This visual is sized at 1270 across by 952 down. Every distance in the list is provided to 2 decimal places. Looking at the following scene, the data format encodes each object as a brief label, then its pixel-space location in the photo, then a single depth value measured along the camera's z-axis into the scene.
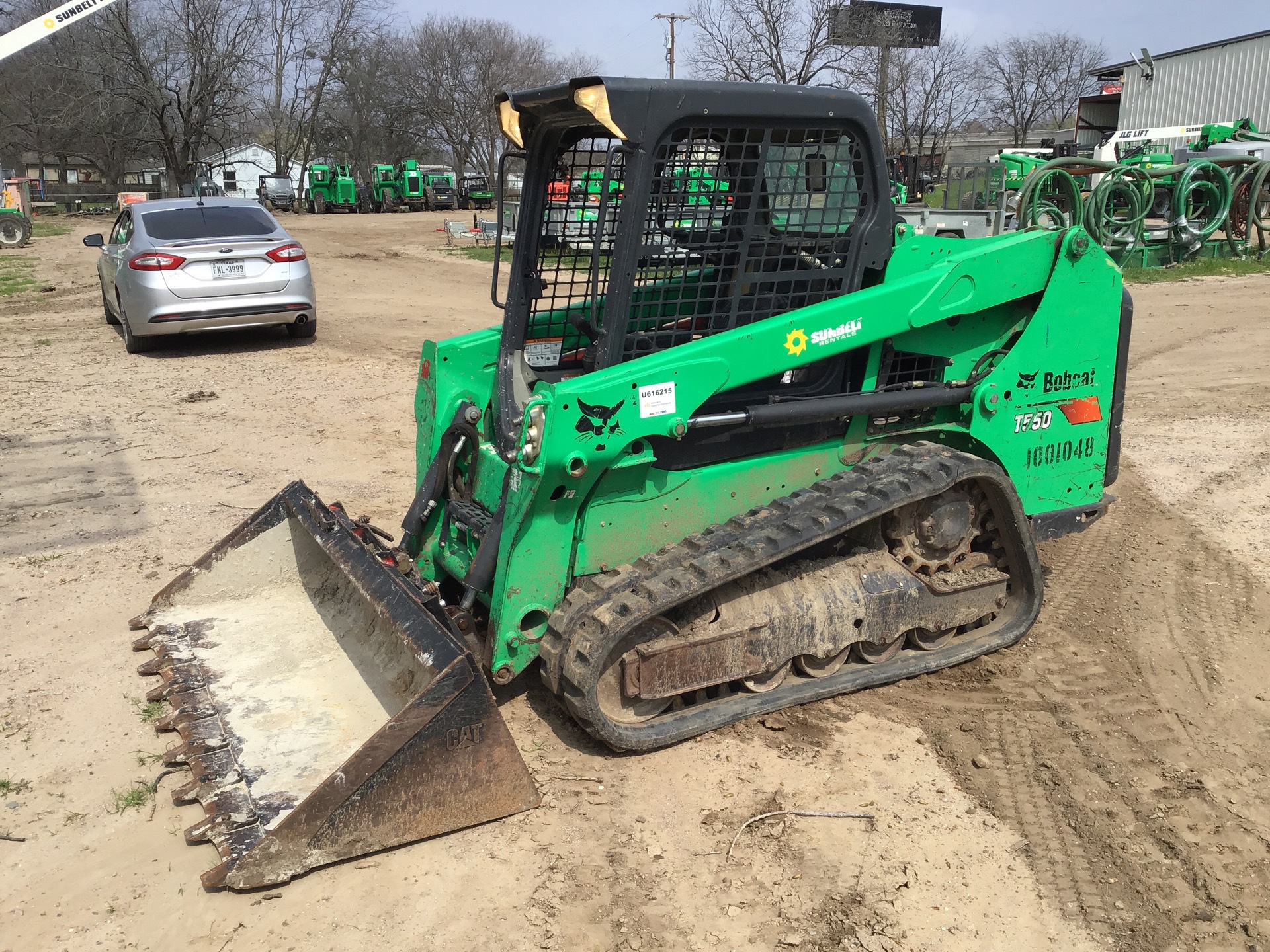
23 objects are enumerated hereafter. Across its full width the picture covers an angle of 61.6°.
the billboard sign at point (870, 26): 39.16
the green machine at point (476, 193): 44.84
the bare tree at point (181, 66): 41.31
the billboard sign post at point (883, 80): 37.45
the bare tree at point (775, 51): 38.66
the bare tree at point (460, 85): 58.47
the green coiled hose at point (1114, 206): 16.47
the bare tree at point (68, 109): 42.12
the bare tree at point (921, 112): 47.22
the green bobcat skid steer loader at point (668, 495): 3.42
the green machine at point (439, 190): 43.28
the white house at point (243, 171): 58.59
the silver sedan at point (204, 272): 10.22
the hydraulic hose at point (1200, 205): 16.88
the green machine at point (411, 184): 42.97
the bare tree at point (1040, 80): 57.88
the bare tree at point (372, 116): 55.81
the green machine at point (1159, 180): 17.77
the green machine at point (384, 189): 43.38
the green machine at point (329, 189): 43.38
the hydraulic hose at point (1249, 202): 17.47
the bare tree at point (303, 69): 49.38
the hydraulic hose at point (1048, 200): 15.78
